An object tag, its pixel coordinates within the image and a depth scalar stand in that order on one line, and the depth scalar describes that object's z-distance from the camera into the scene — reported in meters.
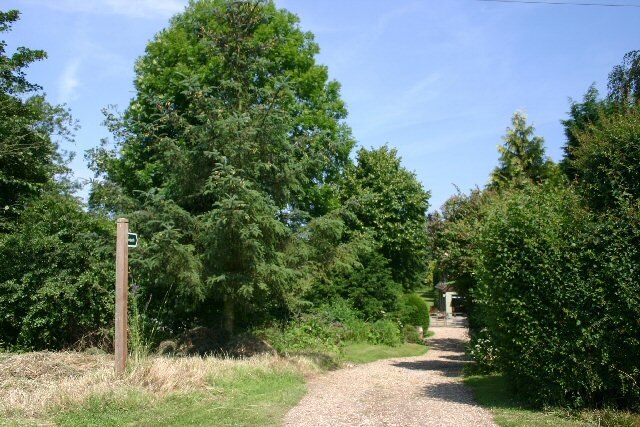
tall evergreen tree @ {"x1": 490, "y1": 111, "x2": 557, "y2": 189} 20.36
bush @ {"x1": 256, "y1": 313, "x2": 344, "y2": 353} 16.08
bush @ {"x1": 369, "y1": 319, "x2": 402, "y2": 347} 21.55
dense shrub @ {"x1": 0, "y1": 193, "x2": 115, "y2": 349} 13.38
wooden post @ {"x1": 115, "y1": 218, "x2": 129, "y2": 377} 9.30
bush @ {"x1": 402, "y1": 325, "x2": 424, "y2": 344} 24.31
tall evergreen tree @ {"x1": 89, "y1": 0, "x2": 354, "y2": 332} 12.45
